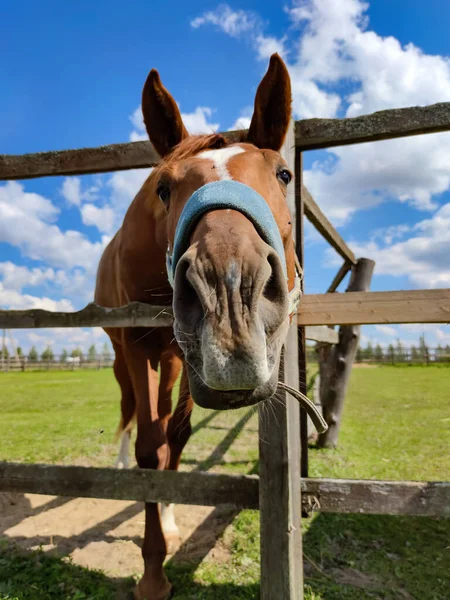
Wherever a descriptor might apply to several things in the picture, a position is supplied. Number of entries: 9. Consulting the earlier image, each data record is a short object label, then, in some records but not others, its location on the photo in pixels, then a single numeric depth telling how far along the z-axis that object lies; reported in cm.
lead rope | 188
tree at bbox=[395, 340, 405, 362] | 2547
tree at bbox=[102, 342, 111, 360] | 4112
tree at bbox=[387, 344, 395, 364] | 2710
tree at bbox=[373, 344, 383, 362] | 2880
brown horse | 118
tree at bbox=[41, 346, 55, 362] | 3875
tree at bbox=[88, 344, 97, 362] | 4006
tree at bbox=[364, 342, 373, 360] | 2993
